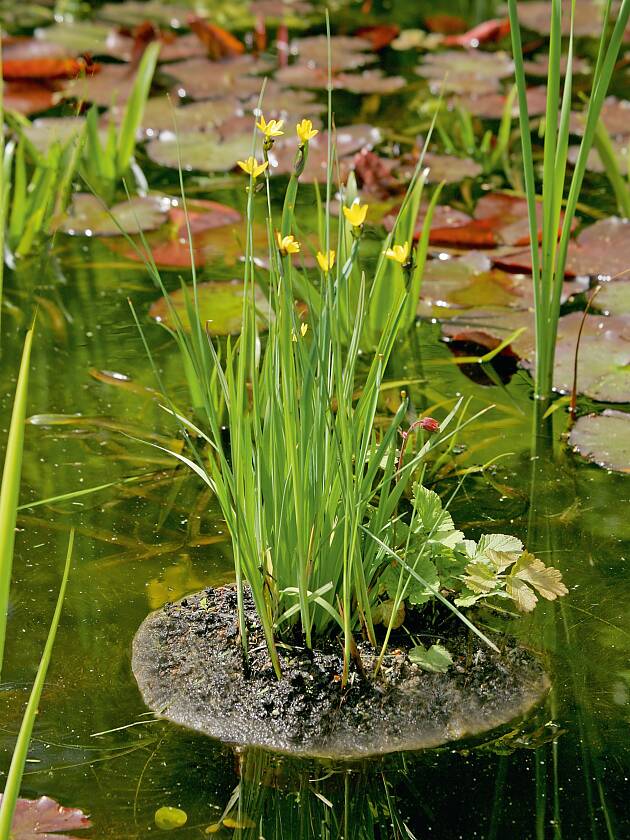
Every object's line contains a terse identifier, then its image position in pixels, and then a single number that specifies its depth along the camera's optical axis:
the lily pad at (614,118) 5.80
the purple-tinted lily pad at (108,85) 6.34
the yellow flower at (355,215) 1.95
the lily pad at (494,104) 6.19
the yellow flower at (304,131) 2.07
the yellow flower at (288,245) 2.00
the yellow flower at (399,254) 1.99
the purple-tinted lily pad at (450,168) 5.29
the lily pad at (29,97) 6.21
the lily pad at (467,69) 6.61
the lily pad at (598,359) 3.55
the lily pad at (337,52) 7.07
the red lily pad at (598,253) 4.32
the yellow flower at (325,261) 2.09
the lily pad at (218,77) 6.51
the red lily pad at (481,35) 7.50
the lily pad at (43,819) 1.99
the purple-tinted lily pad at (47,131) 5.57
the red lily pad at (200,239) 4.62
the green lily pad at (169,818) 2.03
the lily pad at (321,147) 5.44
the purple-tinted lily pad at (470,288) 4.19
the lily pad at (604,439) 3.21
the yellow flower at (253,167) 2.12
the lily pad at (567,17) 7.56
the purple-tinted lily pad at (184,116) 5.95
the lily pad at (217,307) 4.03
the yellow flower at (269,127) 2.06
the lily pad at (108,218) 4.83
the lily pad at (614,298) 4.03
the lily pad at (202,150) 5.46
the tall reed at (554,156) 3.08
